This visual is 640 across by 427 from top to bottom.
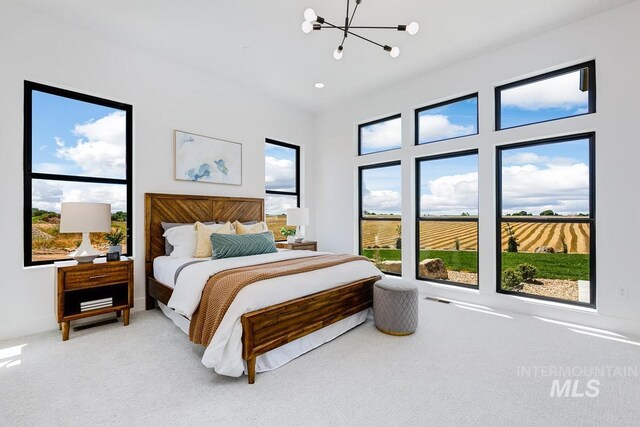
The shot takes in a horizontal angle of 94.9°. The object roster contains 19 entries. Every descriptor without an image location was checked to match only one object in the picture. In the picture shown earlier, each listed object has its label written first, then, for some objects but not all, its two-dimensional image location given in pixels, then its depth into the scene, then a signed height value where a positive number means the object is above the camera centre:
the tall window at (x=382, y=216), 4.76 -0.07
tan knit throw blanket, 2.12 -0.60
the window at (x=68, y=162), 2.99 +0.56
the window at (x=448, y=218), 4.03 -0.10
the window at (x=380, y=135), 4.74 +1.29
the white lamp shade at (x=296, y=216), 4.92 -0.07
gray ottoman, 2.78 -0.93
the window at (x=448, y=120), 4.00 +1.31
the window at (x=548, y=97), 3.18 +1.33
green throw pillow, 3.19 -0.38
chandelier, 2.19 +1.46
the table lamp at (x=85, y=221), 2.74 -0.08
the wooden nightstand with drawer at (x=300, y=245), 4.86 -0.57
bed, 2.10 -0.78
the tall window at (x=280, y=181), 5.15 +0.56
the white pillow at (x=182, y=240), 3.42 -0.33
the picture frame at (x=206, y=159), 3.94 +0.76
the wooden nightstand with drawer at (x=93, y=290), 2.69 -0.79
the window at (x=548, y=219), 3.22 -0.10
